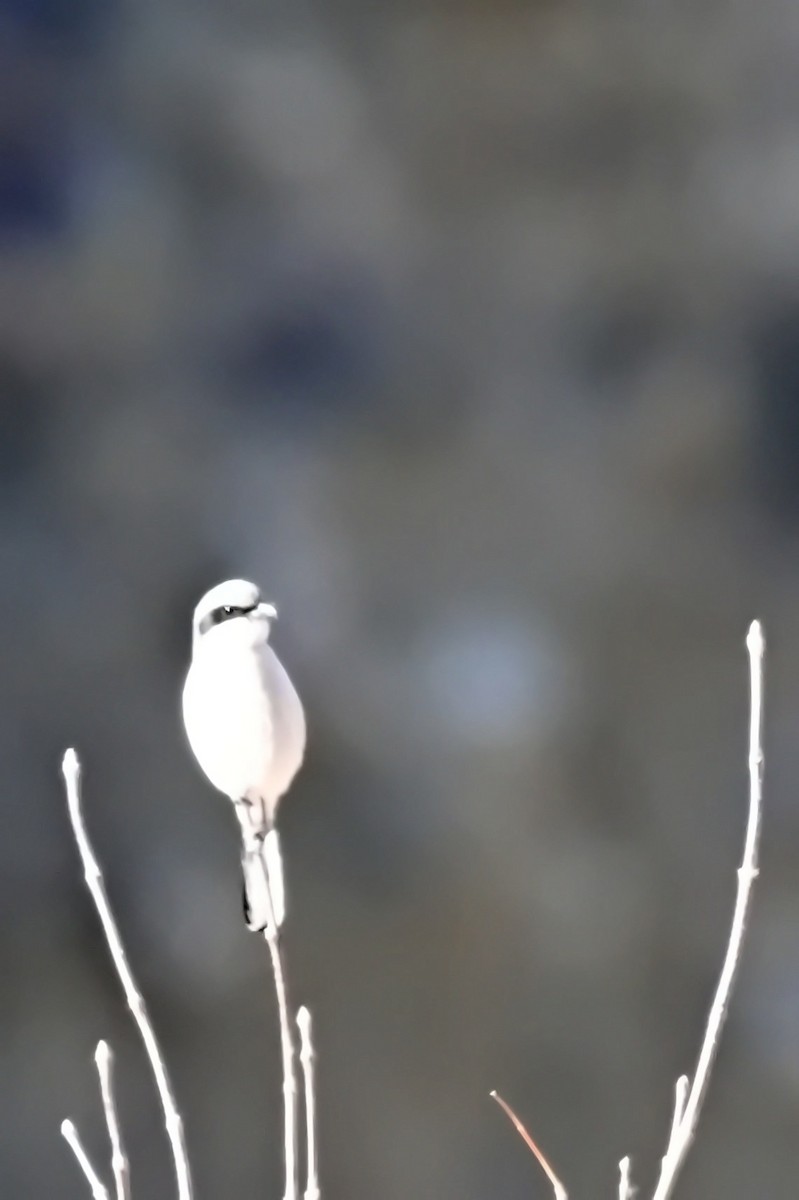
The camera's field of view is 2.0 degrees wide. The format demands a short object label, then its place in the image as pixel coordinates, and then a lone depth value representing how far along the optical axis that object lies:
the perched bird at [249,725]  13.24
